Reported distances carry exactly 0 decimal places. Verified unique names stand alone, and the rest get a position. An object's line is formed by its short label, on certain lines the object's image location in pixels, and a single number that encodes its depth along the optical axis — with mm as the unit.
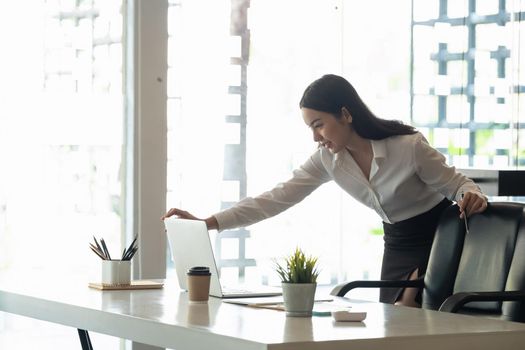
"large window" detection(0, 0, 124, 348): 6073
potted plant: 3482
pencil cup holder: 4525
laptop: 4234
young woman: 5041
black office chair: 4333
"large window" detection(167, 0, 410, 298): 6597
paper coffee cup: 3977
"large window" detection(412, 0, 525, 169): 7629
